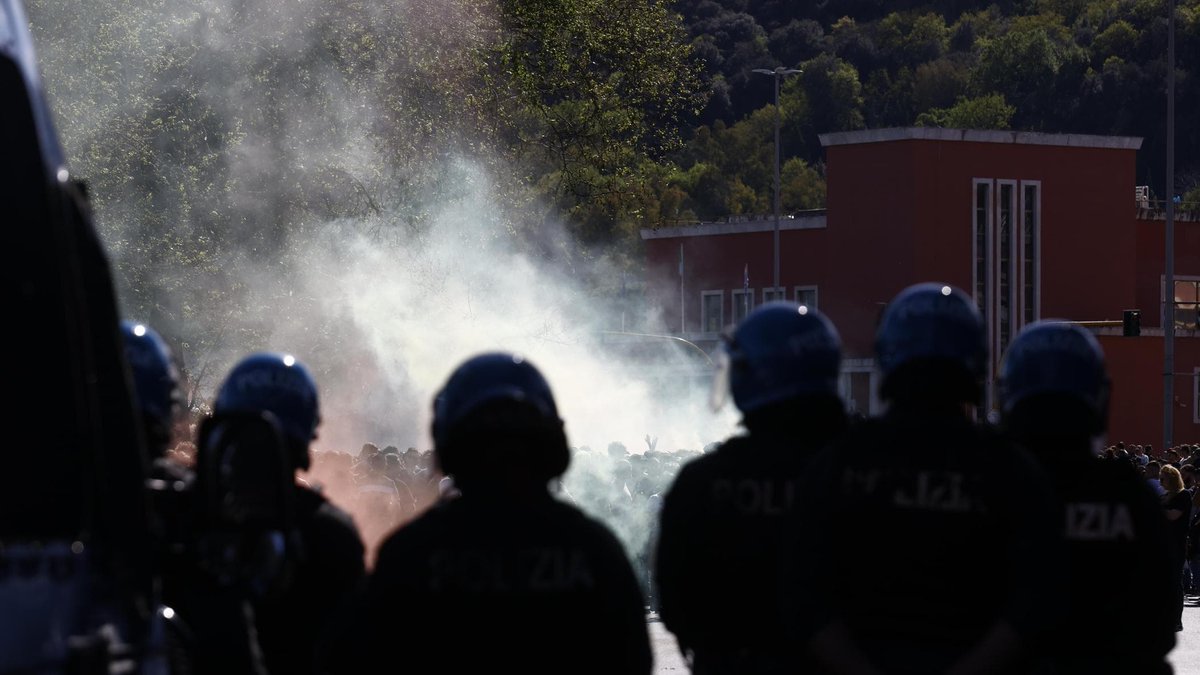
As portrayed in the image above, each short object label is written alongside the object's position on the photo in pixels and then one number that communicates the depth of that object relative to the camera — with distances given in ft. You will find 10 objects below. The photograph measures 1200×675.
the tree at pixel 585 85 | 180.86
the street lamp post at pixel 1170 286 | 250.78
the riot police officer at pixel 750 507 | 29.68
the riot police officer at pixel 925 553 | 26.30
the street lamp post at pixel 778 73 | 364.87
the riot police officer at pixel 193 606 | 27.14
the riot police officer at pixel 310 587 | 31.86
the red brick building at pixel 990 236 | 375.25
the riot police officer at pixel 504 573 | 22.98
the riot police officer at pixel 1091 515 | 30.45
